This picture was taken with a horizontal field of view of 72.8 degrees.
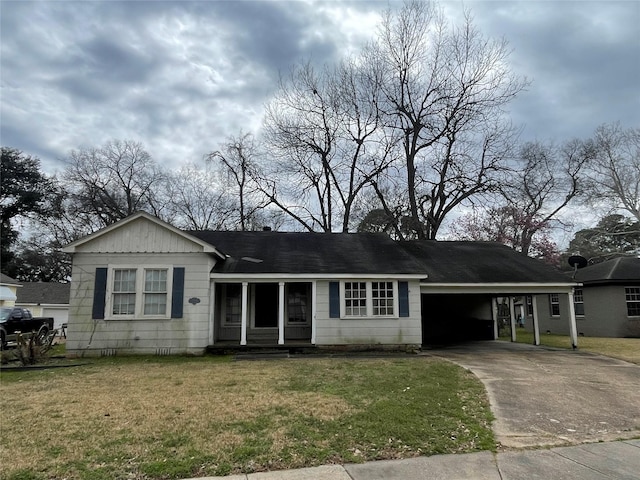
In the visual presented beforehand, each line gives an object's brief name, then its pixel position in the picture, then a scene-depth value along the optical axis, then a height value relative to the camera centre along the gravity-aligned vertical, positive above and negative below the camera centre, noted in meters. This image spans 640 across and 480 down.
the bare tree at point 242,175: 32.59 +10.08
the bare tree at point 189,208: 36.59 +8.51
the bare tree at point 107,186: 36.28 +10.30
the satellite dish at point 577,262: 25.75 +2.61
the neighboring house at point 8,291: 26.19 +1.18
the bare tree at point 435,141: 26.53 +10.66
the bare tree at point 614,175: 31.41 +9.55
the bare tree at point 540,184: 32.50 +9.16
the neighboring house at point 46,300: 32.62 +0.68
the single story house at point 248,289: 12.95 +0.59
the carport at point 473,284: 14.82 +0.75
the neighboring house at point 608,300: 21.30 +0.28
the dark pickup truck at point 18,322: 17.78 -0.54
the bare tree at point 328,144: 28.02 +11.03
